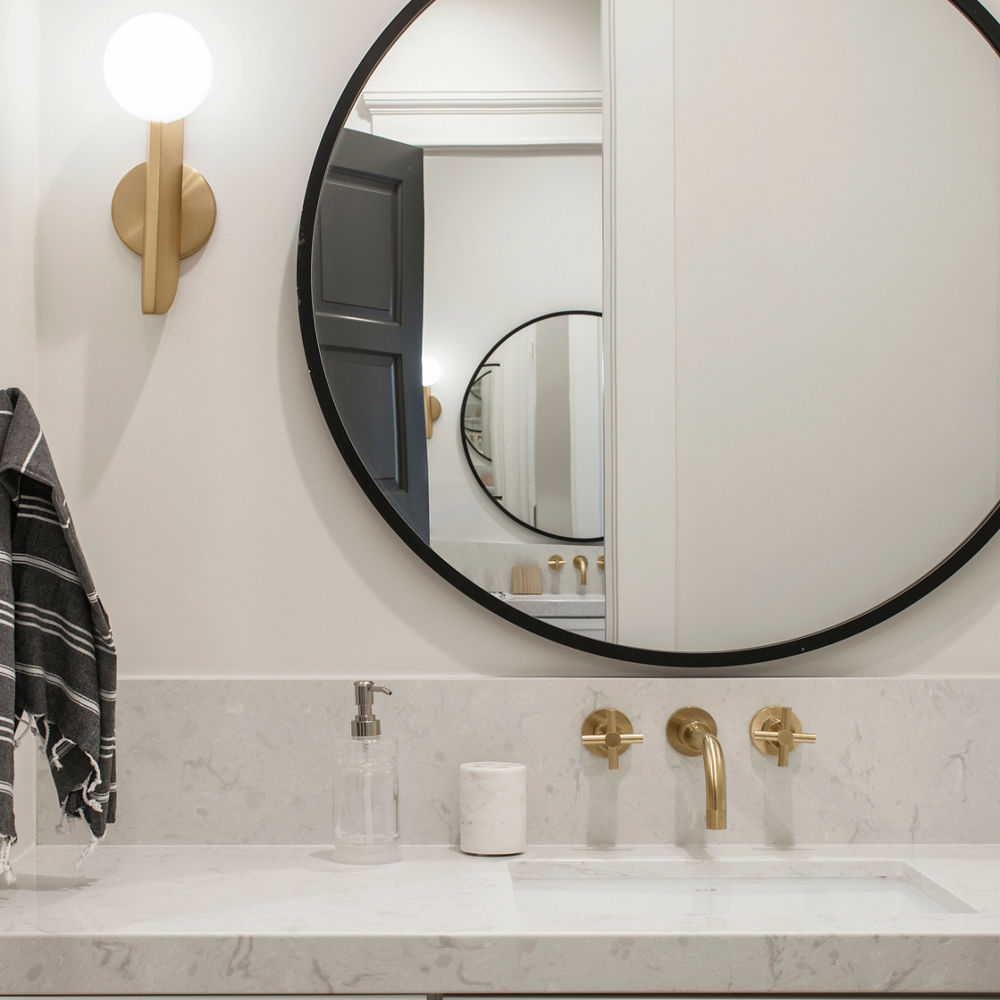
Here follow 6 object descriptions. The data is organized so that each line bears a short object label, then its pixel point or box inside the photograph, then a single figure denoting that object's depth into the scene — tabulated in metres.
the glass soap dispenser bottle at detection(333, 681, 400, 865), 1.12
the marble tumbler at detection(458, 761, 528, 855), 1.12
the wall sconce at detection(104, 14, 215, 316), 1.14
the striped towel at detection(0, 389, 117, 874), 0.97
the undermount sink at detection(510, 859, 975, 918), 1.07
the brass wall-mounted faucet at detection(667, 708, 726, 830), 1.06
